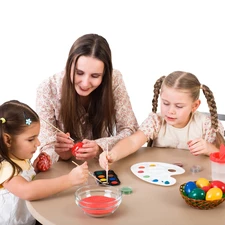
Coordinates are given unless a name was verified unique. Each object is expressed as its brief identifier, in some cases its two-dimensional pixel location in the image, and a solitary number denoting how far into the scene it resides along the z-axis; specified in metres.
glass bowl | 1.45
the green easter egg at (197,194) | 1.50
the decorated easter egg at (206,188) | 1.56
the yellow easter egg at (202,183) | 1.59
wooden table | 1.43
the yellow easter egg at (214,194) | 1.50
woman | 2.07
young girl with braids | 2.06
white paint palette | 1.75
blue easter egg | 1.54
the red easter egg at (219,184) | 1.56
